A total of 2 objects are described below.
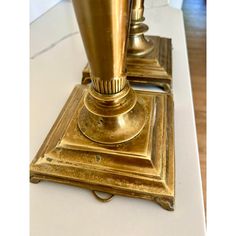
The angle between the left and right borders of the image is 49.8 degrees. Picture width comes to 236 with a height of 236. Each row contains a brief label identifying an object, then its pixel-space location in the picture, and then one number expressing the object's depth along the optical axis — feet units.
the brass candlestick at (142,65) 1.84
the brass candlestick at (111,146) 1.13
